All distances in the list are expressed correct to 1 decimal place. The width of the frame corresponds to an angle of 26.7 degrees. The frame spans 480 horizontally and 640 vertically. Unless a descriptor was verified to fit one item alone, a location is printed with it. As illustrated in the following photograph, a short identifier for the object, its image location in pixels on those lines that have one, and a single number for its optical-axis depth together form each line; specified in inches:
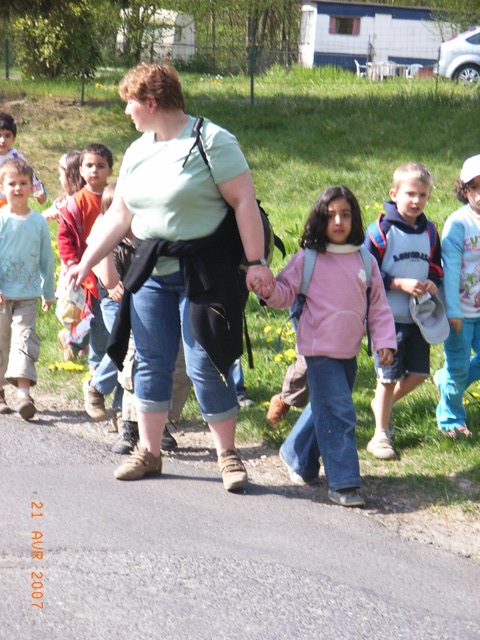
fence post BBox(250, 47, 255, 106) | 815.1
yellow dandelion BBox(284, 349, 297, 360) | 285.7
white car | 1104.3
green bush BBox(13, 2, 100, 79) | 1007.6
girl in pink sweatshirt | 199.0
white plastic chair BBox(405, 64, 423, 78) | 1407.0
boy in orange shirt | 262.1
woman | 189.9
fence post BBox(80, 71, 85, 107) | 844.2
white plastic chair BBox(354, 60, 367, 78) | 1436.0
